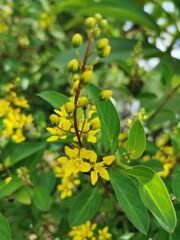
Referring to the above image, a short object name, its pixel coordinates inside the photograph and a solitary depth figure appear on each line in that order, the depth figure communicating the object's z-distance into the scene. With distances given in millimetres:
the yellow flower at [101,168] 145
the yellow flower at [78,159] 143
